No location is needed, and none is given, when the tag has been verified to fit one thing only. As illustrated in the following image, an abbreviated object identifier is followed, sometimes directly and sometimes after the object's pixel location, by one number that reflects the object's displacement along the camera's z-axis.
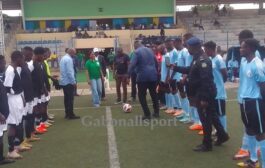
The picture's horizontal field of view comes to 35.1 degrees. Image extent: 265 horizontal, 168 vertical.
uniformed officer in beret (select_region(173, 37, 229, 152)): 7.03
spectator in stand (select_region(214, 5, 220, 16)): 45.08
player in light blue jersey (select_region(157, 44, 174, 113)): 11.12
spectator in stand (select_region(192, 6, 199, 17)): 44.52
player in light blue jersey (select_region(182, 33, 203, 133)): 9.10
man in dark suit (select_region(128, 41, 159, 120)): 10.20
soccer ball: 11.81
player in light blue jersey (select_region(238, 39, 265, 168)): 5.63
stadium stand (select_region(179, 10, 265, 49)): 38.03
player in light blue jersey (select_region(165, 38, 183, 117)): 10.45
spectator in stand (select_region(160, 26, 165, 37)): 36.44
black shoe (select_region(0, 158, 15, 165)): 7.00
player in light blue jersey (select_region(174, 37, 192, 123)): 9.78
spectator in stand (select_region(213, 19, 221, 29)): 41.83
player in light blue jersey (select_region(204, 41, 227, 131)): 7.43
